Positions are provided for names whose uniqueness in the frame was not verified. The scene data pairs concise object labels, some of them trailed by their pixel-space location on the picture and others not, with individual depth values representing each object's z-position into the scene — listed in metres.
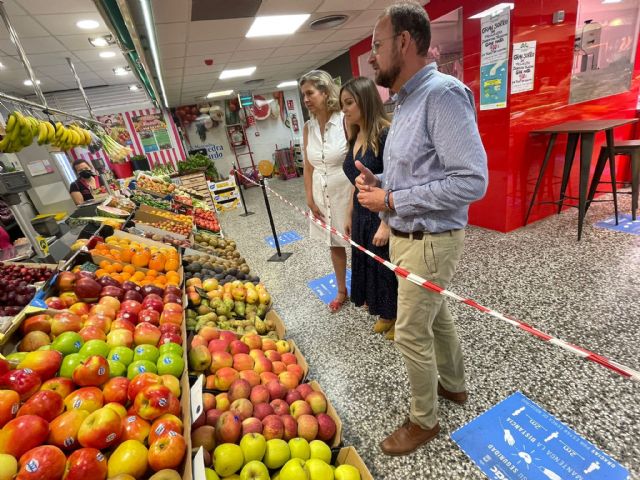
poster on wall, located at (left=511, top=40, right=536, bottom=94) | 3.36
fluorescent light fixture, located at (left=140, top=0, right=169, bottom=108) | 3.07
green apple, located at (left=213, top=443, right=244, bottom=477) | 1.17
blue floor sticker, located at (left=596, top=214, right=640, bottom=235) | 3.51
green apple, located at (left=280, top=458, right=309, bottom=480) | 1.17
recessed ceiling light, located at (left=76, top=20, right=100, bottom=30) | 4.01
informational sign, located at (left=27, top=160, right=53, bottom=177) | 6.86
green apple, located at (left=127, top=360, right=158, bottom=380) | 1.29
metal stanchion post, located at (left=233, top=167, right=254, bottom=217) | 7.09
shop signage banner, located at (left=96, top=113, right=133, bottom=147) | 10.01
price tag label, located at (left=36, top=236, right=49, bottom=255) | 2.31
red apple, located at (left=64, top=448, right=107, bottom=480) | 0.86
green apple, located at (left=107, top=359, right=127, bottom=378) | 1.29
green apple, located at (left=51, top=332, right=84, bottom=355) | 1.32
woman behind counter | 5.12
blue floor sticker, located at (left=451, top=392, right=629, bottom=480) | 1.42
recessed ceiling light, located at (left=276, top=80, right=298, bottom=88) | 10.59
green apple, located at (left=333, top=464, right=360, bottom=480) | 1.24
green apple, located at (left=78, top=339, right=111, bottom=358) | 1.30
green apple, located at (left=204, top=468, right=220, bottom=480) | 1.13
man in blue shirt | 1.07
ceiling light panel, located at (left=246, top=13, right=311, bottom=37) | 4.45
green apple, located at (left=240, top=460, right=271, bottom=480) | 1.14
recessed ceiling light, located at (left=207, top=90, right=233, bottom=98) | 9.91
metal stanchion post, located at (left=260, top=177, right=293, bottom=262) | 4.32
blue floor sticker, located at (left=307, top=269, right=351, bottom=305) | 3.19
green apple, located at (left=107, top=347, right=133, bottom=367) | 1.34
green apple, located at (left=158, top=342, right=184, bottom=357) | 1.44
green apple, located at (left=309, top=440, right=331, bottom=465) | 1.33
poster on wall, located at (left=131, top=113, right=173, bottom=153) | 10.58
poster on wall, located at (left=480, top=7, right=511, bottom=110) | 3.32
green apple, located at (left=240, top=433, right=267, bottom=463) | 1.23
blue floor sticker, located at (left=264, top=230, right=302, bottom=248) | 4.92
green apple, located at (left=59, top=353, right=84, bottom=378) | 1.23
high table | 3.32
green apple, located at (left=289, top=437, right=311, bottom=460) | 1.30
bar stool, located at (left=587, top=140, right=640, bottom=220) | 3.52
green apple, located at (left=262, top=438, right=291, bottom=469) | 1.26
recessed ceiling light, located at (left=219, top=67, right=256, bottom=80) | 7.35
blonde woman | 2.20
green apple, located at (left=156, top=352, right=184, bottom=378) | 1.34
